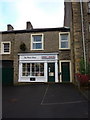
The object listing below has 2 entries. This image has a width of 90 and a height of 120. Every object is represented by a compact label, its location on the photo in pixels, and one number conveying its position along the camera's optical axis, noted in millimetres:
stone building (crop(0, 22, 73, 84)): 10252
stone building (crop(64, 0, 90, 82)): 8446
